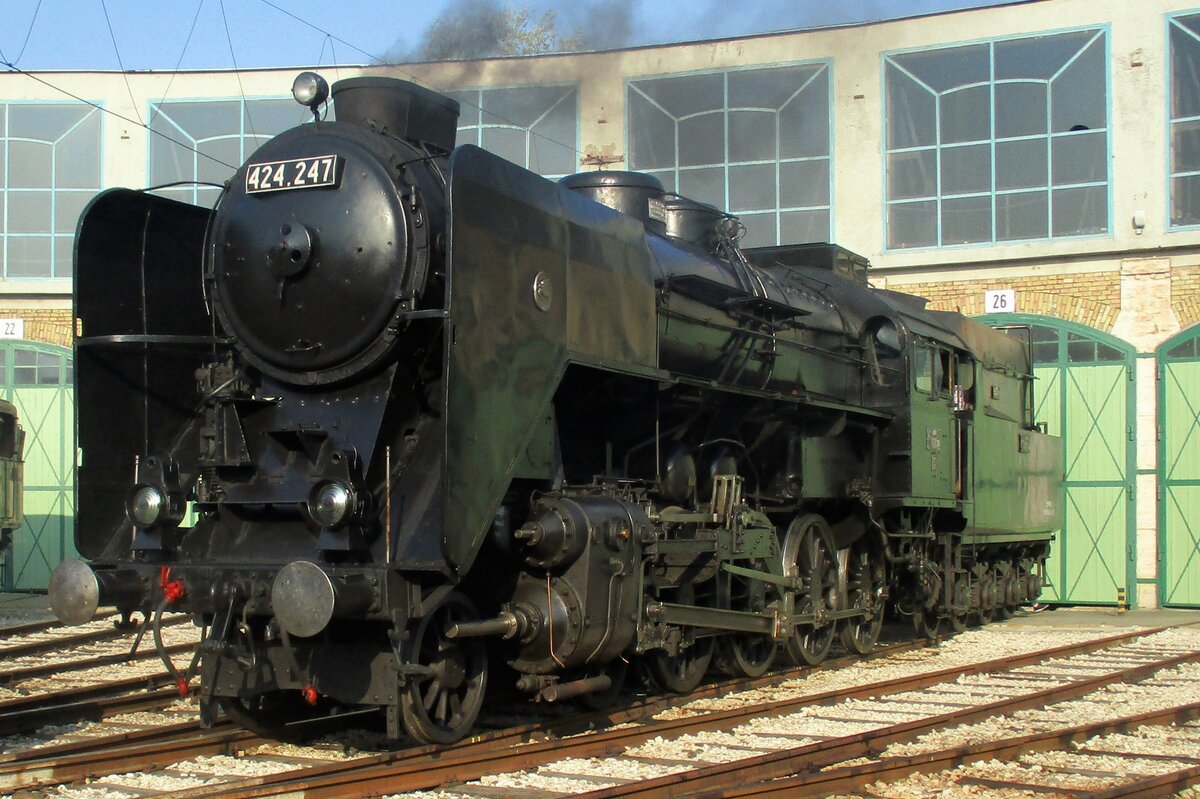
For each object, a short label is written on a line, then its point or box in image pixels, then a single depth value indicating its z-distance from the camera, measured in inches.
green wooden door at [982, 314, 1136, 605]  708.7
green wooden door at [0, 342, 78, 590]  849.5
